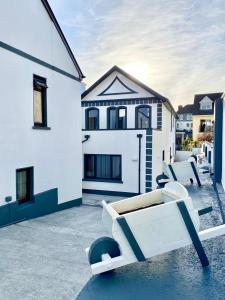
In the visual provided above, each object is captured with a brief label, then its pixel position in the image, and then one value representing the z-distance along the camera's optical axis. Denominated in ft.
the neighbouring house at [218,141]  27.48
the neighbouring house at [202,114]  117.10
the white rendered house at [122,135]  44.50
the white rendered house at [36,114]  23.61
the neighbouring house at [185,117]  174.09
